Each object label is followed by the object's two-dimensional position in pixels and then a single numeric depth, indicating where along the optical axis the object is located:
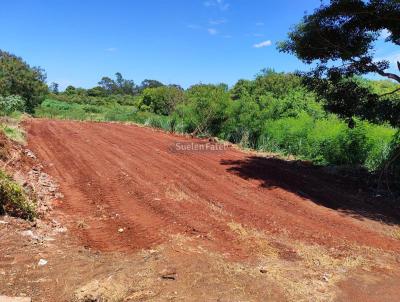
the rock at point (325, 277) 4.96
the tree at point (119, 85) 99.50
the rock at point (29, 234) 5.94
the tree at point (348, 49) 9.69
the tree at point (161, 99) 26.39
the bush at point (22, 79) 32.88
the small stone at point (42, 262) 5.08
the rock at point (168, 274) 4.76
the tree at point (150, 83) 90.38
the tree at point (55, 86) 86.79
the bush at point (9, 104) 21.37
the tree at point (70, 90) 77.01
